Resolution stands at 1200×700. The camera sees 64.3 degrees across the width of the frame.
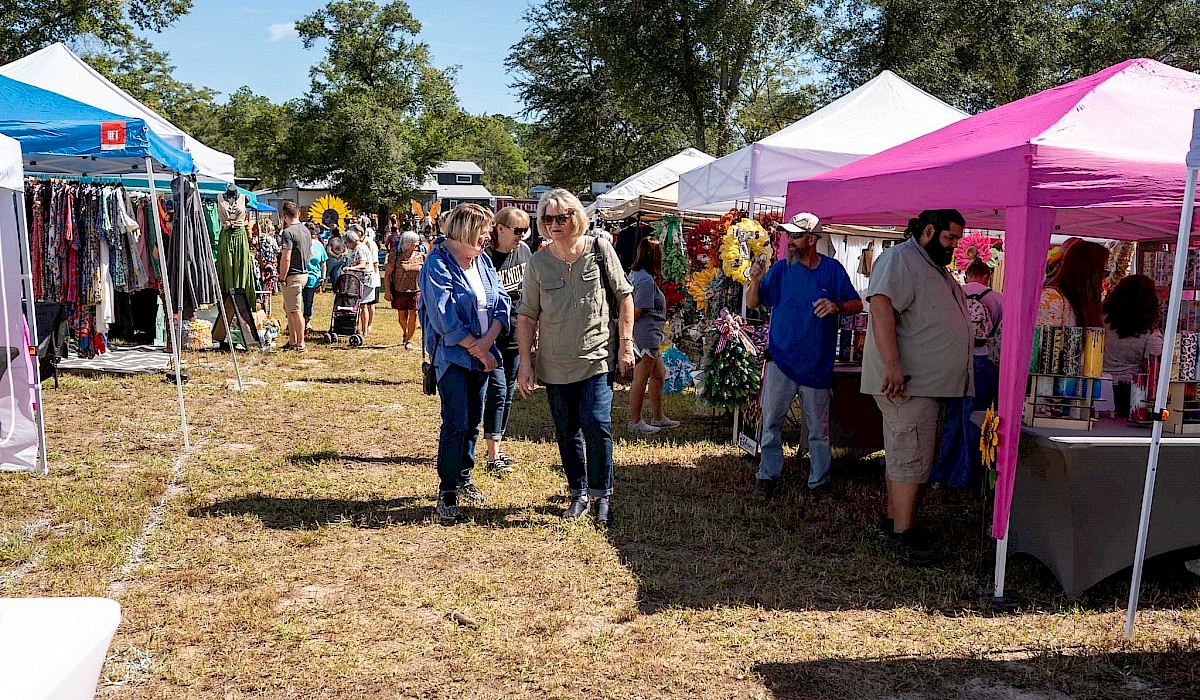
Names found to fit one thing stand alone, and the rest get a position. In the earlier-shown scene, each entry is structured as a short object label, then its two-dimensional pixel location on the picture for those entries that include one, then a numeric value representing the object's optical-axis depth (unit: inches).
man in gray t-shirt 473.1
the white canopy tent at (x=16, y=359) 223.3
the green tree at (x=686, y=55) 1093.1
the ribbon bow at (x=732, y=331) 262.5
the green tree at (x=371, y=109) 1827.0
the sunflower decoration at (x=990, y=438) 169.9
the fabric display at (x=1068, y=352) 174.6
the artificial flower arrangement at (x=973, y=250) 345.1
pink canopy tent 152.9
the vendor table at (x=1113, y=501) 164.9
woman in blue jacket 198.4
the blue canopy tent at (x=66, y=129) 262.5
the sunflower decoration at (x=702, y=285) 286.4
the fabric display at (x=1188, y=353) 165.8
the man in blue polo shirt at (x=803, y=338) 219.6
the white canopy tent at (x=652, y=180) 631.8
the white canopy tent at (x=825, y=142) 314.2
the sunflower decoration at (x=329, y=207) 779.7
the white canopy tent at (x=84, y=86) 450.3
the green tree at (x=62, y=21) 1103.6
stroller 500.7
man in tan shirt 181.2
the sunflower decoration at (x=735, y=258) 268.7
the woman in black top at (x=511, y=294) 229.6
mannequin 422.6
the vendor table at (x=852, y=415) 251.8
